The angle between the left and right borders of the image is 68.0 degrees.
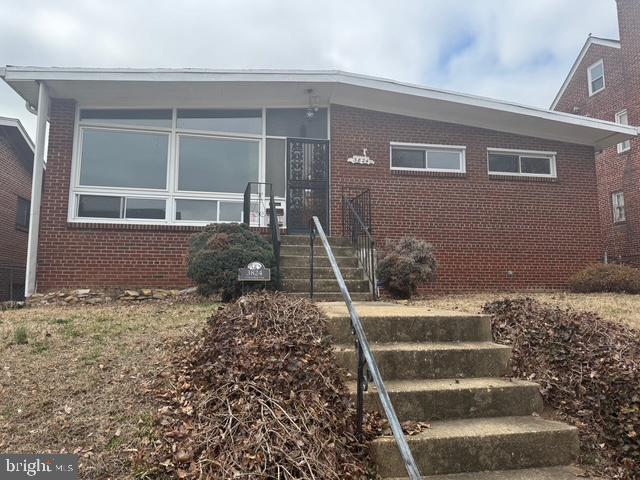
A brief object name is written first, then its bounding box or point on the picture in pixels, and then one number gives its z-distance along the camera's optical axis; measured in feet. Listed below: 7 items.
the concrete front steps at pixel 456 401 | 9.41
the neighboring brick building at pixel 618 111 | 53.01
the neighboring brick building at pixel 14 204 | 48.37
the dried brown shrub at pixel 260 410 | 8.23
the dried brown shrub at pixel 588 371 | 10.82
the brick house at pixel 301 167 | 29.99
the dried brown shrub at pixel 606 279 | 31.30
